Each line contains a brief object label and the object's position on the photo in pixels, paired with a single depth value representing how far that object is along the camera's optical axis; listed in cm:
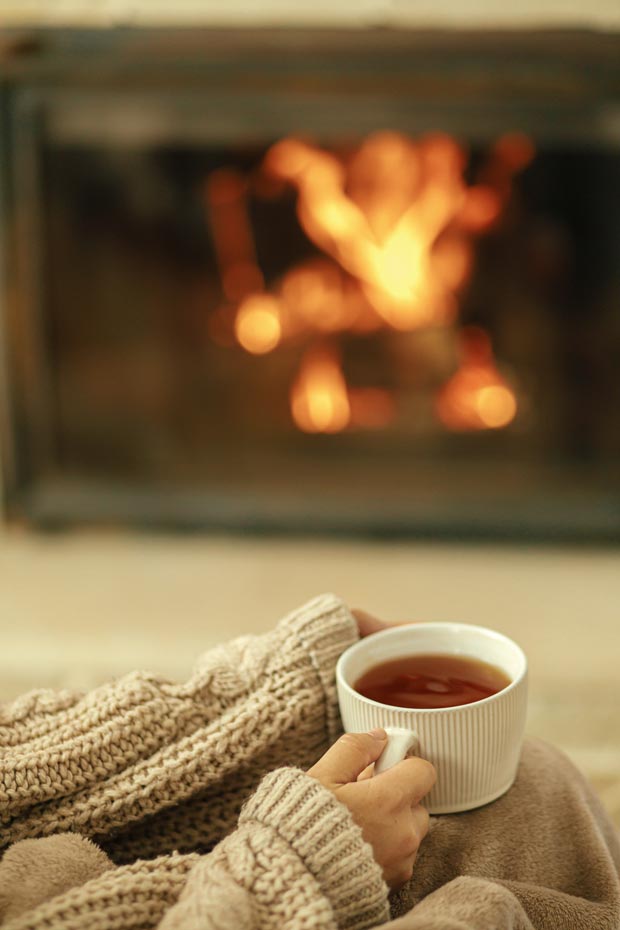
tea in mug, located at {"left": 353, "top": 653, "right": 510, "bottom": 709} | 143
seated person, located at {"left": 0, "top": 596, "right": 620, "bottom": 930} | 132
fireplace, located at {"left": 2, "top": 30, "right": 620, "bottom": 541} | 228
